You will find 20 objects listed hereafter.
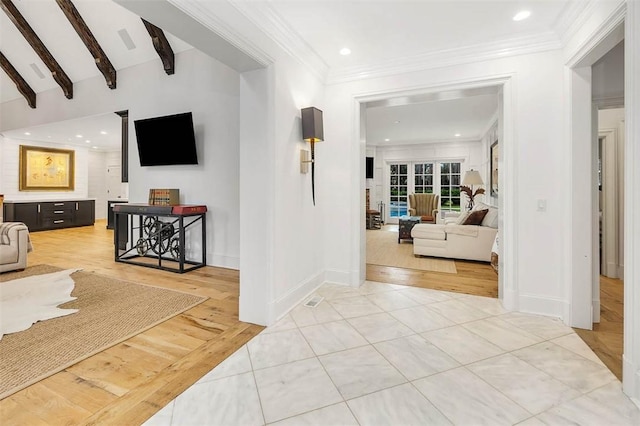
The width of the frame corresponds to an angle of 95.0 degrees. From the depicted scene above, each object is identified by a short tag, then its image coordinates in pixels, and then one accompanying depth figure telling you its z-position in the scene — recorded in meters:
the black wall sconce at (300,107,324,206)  2.84
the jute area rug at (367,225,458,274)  4.41
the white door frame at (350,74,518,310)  2.73
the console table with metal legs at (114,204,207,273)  4.16
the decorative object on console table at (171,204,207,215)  3.96
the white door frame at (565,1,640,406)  1.54
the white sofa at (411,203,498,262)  4.55
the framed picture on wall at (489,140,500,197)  5.82
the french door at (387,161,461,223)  9.08
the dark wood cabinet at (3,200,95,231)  7.21
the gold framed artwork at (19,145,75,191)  7.75
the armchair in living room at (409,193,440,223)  8.34
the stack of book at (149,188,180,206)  4.22
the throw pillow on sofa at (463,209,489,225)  4.84
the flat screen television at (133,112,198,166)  4.25
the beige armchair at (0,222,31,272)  3.82
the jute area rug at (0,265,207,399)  1.86
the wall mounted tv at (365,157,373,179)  9.53
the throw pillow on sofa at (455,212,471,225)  5.02
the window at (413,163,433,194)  9.35
